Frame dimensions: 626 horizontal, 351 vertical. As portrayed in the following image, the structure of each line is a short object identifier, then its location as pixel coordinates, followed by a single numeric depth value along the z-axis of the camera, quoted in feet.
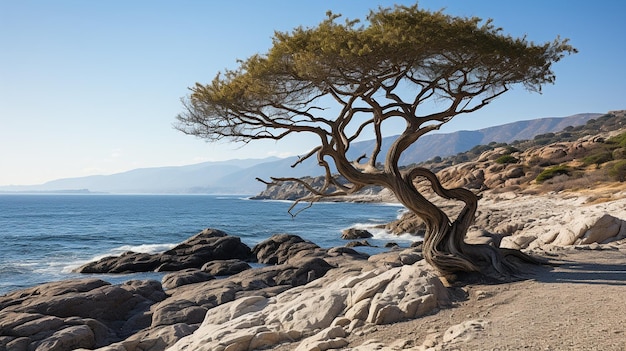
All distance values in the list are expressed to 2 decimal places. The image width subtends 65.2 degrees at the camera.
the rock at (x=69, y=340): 35.70
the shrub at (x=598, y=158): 161.34
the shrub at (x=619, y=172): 128.77
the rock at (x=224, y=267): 72.02
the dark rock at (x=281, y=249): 85.45
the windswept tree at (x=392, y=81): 35.96
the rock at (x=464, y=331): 22.34
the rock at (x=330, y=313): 27.78
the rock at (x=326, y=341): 24.80
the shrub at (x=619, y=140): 171.14
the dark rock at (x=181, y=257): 83.87
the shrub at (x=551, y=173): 155.33
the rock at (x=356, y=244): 109.50
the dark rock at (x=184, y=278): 61.67
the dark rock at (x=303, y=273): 57.26
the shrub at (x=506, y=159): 193.47
